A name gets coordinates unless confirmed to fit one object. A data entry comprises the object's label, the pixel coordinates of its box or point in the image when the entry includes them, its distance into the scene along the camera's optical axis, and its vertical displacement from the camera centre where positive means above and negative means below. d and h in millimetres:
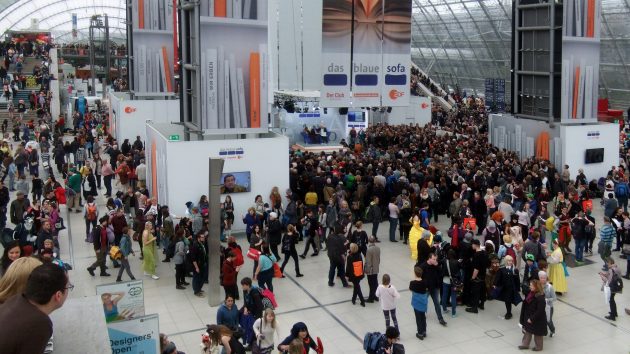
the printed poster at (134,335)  6078 -1932
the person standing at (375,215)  16344 -2316
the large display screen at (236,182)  17281 -1619
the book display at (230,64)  16891 +1331
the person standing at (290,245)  13562 -2511
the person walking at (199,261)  12469 -2597
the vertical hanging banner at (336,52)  20875 +1967
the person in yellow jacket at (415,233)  14375 -2430
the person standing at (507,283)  11258 -2730
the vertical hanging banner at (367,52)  21266 +2025
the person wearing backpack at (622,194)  18953 -2156
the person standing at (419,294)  10375 -2673
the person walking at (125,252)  13227 -2563
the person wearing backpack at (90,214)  15852 -2181
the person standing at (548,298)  10383 -2769
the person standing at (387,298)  10297 -2711
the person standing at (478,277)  11516 -2720
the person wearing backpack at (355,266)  11883 -2558
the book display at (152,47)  27484 +2868
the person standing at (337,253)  12828 -2557
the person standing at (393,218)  16475 -2435
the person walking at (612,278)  11141 -2639
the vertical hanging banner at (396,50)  21741 +2117
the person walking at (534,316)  9805 -2898
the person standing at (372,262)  11828 -2489
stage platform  31712 -1399
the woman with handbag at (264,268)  11797 -2564
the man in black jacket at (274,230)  14109 -2308
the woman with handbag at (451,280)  11328 -2715
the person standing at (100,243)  13508 -2425
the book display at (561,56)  22266 +1971
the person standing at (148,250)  13336 -2568
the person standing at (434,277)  10820 -2535
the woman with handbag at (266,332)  8594 -2662
